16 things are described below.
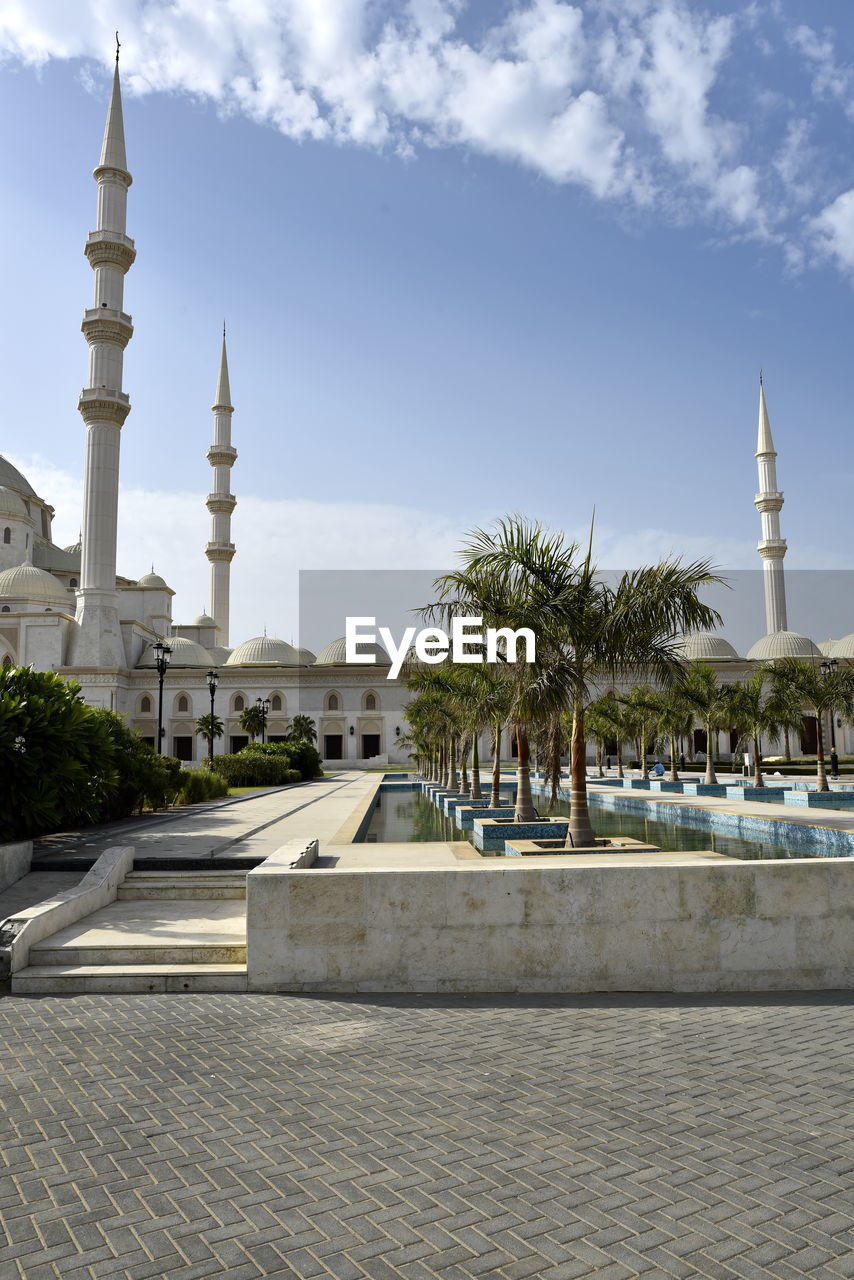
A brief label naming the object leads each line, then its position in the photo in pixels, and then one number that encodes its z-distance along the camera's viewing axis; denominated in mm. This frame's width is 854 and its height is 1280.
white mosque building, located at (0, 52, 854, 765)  43312
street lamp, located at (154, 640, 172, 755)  26259
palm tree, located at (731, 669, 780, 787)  24844
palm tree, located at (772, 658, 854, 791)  22516
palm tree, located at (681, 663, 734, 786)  25297
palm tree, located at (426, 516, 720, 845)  11141
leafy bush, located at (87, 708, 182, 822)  14148
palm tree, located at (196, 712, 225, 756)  52156
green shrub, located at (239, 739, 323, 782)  33938
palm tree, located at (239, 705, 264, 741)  53000
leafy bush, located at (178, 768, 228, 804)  18875
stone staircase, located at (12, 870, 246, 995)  6168
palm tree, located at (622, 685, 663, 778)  29683
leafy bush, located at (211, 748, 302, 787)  28484
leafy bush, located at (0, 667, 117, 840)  9742
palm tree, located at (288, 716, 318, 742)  59031
